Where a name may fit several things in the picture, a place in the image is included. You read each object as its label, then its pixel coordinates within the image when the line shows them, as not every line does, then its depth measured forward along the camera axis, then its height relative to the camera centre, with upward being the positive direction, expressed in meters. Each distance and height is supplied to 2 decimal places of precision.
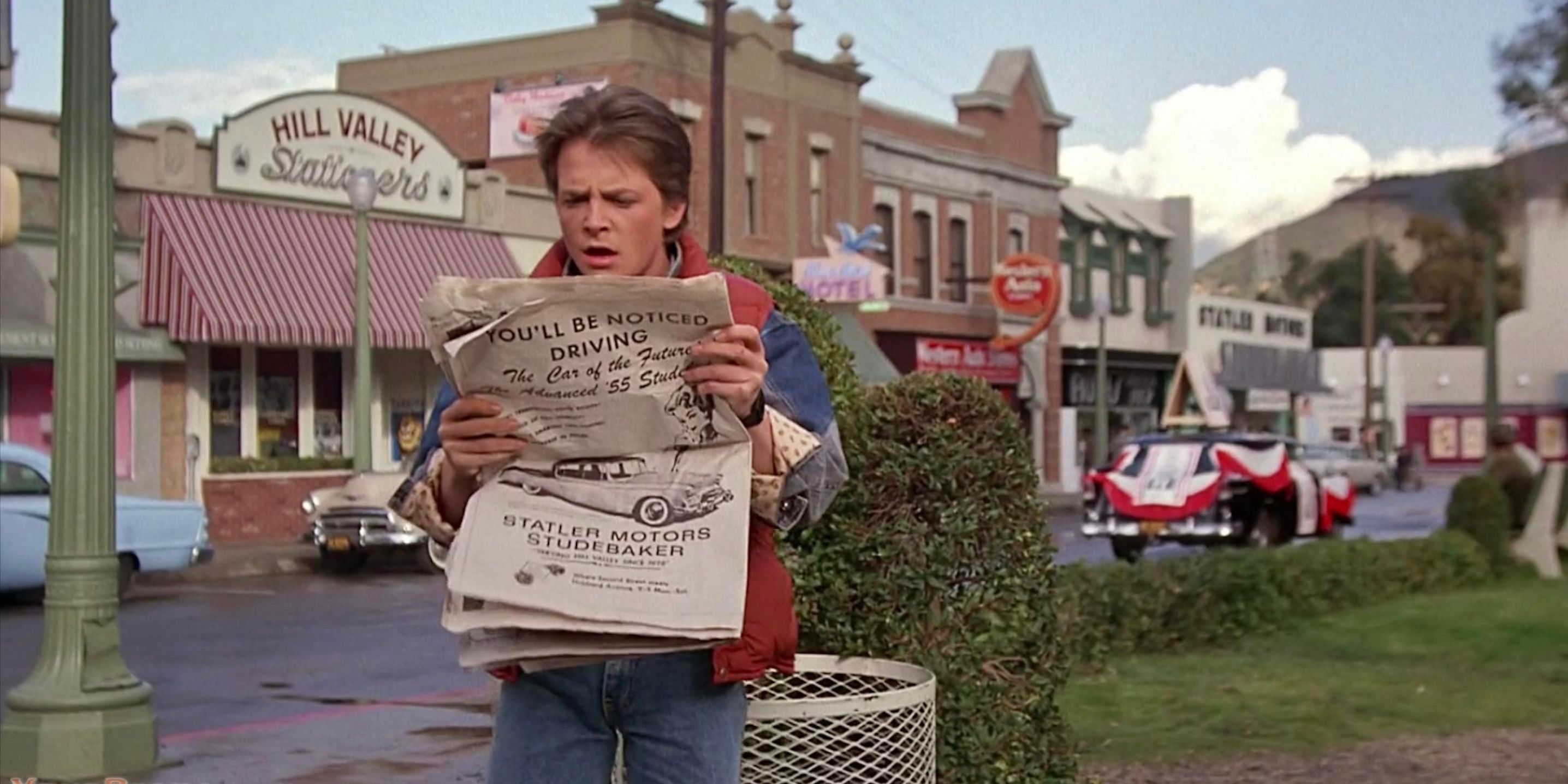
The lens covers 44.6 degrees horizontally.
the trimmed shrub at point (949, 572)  5.00 -0.42
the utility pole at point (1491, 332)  20.89 +0.94
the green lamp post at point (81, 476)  7.35 -0.24
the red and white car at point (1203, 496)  20.64 -0.92
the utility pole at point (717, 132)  27.17 +4.14
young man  2.91 -0.17
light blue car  15.72 -1.00
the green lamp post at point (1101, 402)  38.53 +0.19
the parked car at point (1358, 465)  45.03 -1.31
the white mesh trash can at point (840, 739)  3.87 -0.67
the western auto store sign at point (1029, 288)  40.16 +2.61
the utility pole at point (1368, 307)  57.34 +3.18
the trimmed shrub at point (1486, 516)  16.23 -0.89
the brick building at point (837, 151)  32.41 +5.16
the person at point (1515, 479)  17.28 -0.61
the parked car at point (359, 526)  20.11 -1.21
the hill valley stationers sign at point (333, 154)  25.16 +3.57
